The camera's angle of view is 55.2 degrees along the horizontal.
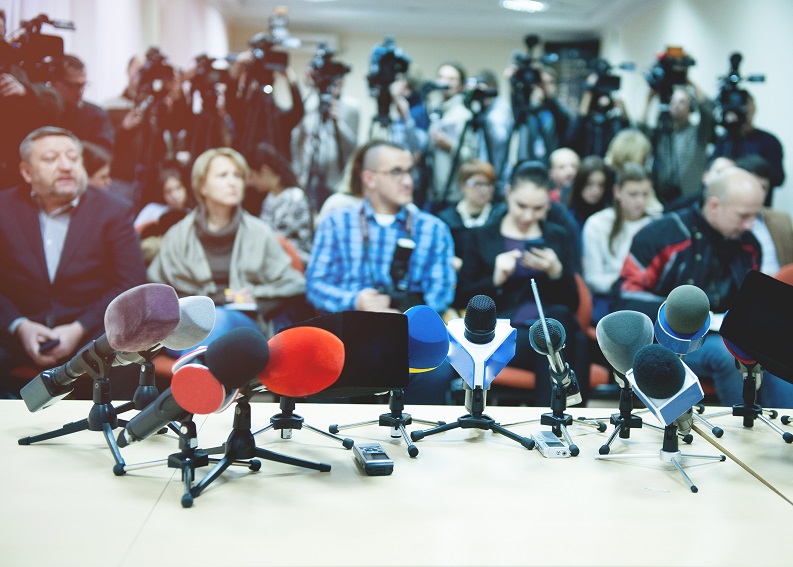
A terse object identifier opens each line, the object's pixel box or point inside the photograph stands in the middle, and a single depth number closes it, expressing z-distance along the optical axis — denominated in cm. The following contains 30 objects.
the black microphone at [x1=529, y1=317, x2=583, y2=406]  175
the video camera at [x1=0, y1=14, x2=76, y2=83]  356
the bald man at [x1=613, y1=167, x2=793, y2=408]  351
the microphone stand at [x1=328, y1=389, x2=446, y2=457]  183
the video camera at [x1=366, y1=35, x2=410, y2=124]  396
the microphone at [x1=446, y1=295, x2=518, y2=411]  180
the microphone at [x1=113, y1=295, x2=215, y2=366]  163
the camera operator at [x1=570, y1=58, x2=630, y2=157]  441
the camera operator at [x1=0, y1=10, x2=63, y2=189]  353
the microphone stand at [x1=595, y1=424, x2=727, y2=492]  163
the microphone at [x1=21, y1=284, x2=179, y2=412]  152
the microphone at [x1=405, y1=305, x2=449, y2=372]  179
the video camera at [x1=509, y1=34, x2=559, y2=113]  429
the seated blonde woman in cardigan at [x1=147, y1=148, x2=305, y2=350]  365
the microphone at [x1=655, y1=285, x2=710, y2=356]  172
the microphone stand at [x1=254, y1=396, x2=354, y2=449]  176
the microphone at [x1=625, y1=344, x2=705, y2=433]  149
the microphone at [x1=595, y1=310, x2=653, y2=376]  170
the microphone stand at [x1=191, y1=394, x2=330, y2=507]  156
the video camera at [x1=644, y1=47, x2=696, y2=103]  432
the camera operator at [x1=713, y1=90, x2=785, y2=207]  427
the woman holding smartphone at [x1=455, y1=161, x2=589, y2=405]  339
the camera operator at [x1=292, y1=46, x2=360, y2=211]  411
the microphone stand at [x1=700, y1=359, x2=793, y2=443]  200
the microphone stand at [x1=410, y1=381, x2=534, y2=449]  184
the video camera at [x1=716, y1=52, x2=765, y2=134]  424
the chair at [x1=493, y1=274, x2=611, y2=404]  311
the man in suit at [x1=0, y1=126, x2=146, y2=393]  344
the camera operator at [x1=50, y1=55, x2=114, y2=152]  374
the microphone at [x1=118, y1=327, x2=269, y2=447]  136
